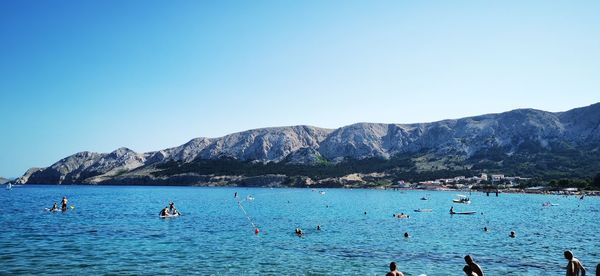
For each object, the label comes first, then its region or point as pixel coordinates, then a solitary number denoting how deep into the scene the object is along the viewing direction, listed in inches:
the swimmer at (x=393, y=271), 834.2
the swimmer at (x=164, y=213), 2689.5
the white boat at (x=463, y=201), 4730.3
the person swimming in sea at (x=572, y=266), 823.1
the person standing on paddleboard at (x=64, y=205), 3079.7
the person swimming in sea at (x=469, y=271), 793.1
